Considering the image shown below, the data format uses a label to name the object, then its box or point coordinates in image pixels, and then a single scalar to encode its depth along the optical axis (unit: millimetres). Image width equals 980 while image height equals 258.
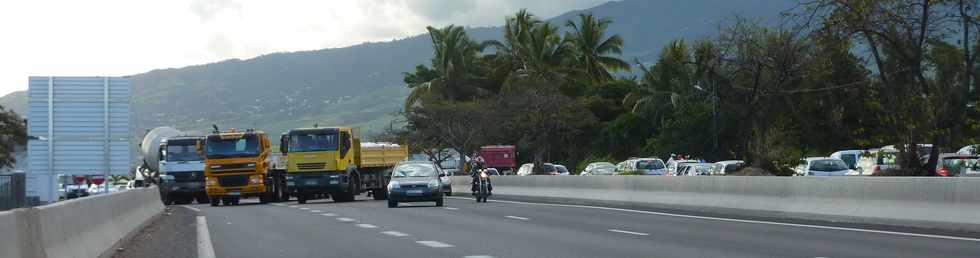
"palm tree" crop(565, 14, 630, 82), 108750
